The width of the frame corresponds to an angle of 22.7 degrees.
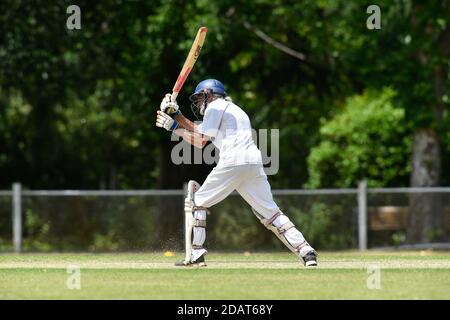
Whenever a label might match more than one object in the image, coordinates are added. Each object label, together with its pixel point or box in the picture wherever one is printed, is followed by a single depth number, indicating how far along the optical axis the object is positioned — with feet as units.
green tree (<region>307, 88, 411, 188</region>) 97.86
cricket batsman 41.45
